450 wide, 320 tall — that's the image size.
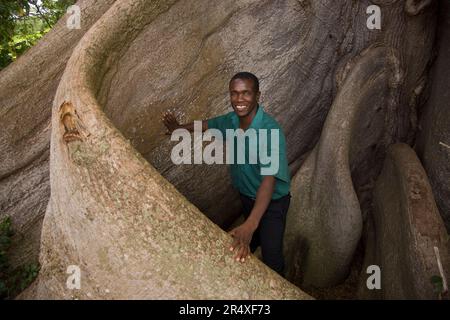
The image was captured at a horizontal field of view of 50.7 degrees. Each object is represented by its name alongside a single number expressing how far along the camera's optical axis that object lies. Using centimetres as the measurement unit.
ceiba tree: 197
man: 220
